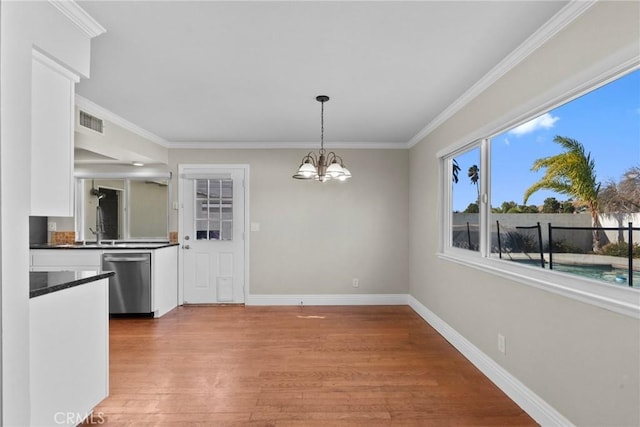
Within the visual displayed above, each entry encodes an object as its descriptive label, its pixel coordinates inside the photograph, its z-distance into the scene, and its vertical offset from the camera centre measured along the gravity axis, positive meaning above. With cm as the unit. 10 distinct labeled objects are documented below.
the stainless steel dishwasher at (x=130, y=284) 417 -84
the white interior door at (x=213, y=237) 491 -30
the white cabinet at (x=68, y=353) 163 -74
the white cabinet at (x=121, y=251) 406 -58
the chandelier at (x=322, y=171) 300 +41
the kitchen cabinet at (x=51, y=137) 165 +41
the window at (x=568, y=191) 165 +15
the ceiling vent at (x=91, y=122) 321 +93
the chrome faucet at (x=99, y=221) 489 -6
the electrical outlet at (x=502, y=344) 248 -97
